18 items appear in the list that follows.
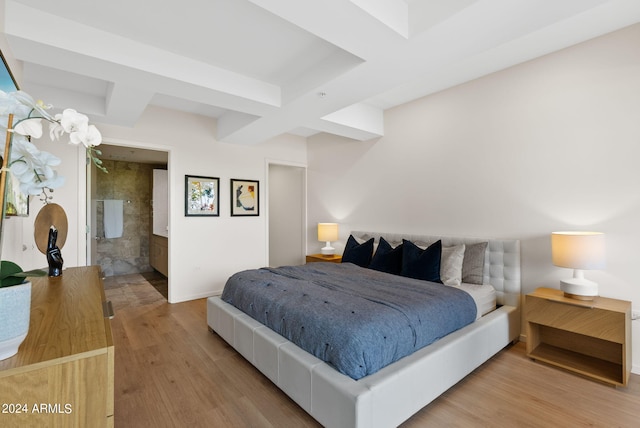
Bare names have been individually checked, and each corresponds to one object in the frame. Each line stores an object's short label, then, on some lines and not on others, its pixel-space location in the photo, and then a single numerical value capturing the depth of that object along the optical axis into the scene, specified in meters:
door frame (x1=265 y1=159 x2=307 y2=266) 5.70
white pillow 3.05
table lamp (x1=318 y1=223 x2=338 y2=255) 4.89
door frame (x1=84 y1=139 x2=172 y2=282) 3.67
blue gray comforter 1.80
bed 1.64
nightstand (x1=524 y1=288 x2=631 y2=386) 2.21
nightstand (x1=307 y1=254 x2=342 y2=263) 4.71
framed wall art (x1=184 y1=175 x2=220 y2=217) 4.44
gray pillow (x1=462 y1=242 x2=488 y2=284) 3.10
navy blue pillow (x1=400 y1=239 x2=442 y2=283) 3.11
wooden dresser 0.72
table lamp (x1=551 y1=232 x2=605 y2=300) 2.32
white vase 0.74
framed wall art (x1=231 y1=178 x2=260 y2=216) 4.92
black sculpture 1.99
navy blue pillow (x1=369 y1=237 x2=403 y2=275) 3.54
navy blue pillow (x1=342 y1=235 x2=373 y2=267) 4.01
